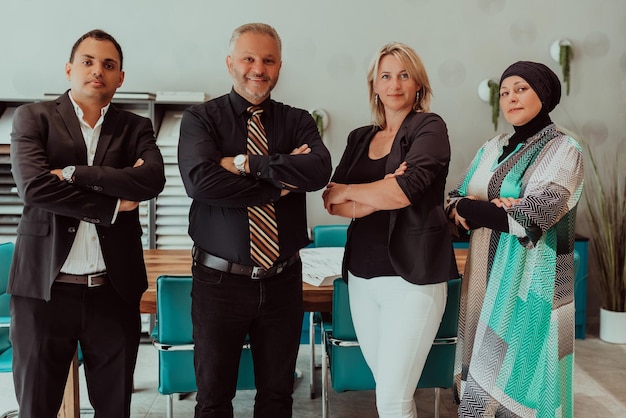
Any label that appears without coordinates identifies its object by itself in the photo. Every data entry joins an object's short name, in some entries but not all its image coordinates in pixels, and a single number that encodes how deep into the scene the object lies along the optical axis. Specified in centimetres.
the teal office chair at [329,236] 381
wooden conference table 248
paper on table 273
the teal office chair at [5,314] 250
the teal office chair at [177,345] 238
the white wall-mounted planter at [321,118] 458
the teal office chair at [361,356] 246
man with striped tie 201
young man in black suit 192
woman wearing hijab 206
